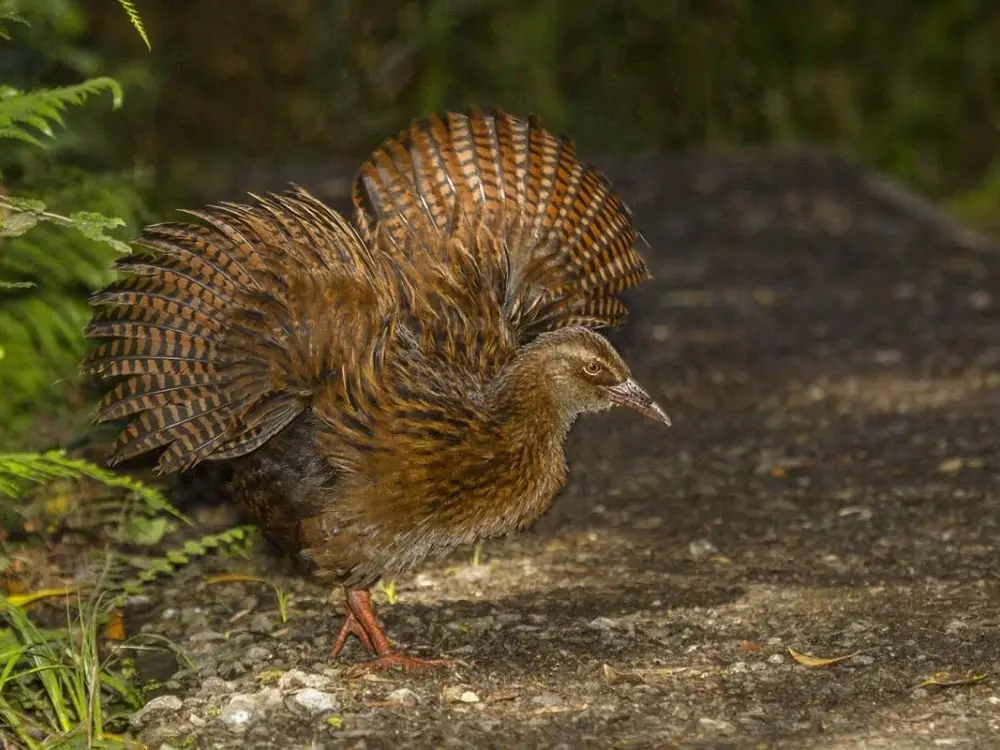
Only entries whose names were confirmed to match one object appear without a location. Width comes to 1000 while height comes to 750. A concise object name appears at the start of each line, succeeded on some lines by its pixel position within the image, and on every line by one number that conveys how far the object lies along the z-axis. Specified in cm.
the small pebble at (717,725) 800
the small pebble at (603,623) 950
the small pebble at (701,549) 1077
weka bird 902
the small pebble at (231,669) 898
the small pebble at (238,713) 823
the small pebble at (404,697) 852
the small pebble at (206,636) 952
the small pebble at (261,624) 966
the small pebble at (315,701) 843
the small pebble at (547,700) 843
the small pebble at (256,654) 916
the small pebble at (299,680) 870
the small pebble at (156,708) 842
